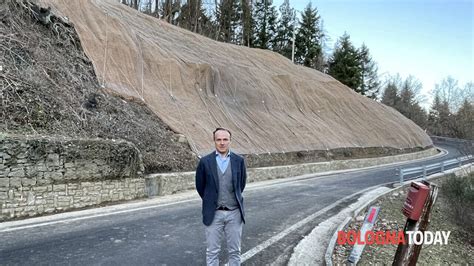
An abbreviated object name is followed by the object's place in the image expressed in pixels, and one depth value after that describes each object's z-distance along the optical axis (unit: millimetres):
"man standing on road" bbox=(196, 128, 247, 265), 4289
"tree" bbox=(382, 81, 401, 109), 69938
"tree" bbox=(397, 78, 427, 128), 66562
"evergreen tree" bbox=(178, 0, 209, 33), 44625
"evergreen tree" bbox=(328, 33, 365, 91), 51688
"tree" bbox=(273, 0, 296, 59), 54375
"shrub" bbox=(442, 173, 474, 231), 9380
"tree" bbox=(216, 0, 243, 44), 48250
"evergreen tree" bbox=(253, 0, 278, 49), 51797
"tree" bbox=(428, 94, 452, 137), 62969
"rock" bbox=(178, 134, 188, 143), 15883
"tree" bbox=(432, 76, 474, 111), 66575
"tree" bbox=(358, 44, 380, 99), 63062
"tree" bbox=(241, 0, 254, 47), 48938
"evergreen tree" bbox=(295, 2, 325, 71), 54844
